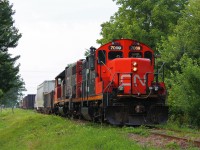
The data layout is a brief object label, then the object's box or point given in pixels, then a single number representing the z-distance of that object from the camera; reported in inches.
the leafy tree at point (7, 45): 1363.3
